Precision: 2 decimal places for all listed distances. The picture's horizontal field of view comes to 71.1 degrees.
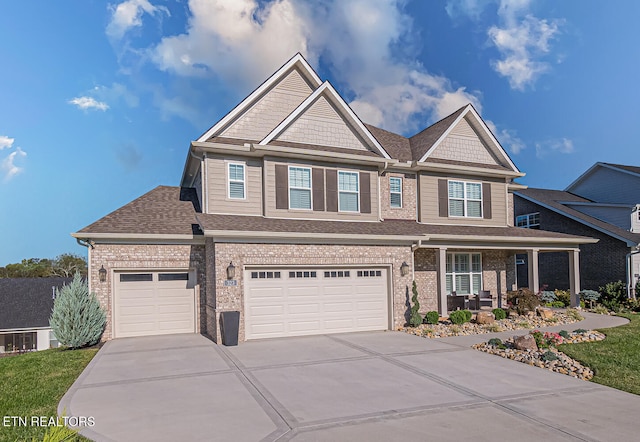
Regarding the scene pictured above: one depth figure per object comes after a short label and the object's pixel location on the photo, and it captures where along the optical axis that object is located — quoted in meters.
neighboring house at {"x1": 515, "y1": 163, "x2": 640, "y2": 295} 22.02
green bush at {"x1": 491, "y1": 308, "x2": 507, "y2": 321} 16.03
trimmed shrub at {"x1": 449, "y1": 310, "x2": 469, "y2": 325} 15.12
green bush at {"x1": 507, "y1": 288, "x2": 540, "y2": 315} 16.67
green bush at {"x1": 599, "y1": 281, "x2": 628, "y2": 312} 20.34
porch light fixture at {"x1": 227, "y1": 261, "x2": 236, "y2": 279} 12.60
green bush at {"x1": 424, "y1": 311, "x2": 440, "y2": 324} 15.07
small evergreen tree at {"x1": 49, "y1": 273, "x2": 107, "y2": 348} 12.55
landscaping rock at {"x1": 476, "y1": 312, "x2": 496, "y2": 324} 15.15
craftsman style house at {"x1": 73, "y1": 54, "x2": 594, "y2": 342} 13.49
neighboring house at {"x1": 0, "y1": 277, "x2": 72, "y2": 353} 29.88
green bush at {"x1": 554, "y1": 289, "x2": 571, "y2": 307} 20.71
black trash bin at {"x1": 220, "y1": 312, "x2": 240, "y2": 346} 12.27
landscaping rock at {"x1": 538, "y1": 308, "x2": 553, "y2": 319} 16.39
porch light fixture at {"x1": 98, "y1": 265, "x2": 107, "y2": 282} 13.55
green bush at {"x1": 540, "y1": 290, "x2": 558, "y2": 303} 20.81
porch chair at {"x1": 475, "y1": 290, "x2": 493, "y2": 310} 18.11
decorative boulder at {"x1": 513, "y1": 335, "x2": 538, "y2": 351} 10.98
